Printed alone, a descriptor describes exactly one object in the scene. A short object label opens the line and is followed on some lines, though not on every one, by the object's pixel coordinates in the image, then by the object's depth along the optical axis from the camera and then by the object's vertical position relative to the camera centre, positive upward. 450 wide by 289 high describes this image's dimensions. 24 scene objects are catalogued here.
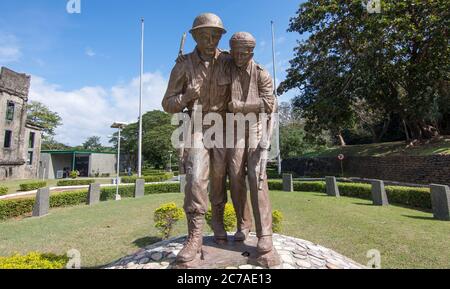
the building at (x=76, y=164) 41.66 +1.06
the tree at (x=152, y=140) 48.28 +5.06
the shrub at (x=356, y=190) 15.04 -1.12
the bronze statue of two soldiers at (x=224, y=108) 4.01 +0.87
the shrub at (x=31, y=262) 3.73 -1.17
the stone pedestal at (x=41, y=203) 12.44 -1.33
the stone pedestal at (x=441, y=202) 9.81 -1.12
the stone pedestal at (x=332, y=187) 16.20 -0.99
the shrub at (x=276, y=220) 7.39 -1.24
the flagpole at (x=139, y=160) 26.08 +0.90
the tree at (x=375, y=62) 16.95 +6.90
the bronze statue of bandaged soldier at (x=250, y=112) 4.00 +0.81
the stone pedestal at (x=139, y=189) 18.31 -1.13
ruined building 31.12 +4.89
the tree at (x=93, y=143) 81.38 +7.55
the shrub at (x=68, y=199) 14.98 -1.43
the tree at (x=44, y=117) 51.12 +9.38
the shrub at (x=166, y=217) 8.08 -1.25
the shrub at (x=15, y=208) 12.27 -1.51
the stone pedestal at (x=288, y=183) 18.67 -0.86
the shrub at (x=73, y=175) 35.34 -0.47
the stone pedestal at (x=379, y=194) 12.95 -1.11
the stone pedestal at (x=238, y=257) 3.78 -1.24
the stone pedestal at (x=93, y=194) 15.57 -1.24
